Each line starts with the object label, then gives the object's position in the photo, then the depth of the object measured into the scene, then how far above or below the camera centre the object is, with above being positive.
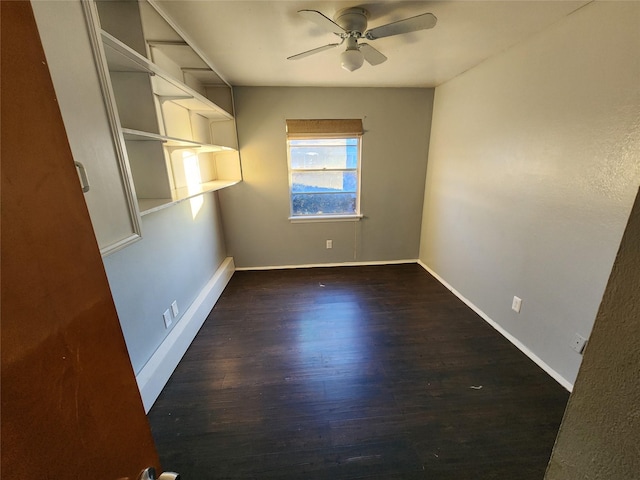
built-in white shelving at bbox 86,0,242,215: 1.23 +0.44
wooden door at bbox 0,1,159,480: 0.34 -0.20
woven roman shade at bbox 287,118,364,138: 3.02 +0.44
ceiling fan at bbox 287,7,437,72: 1.37 +0.76
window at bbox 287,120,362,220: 3.05 -0.03
